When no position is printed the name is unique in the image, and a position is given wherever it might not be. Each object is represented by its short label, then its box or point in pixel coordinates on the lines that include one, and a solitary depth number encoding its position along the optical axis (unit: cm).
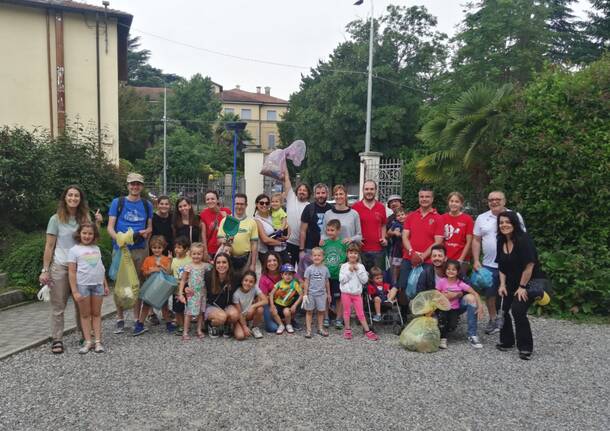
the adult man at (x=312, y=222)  643
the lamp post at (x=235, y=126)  1568
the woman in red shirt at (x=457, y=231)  610
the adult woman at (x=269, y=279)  607
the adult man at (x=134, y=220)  586
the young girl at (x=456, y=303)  567
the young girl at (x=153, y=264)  588
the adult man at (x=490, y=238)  593
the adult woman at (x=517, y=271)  512
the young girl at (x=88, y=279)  511
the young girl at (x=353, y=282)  602
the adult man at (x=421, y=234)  608
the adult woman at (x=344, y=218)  631
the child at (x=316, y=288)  603
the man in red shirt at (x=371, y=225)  653
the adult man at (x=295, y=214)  666
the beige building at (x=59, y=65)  1631
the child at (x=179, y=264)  591
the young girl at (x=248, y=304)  578
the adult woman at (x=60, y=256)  514
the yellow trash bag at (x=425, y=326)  533
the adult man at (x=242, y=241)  610
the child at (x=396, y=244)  666
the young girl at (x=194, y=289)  575
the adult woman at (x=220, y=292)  575
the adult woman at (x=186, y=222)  621
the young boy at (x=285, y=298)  609
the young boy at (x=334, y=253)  626
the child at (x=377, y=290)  629
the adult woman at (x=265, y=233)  644
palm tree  849
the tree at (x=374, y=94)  3059
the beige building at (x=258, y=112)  6919
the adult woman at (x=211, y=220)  637
